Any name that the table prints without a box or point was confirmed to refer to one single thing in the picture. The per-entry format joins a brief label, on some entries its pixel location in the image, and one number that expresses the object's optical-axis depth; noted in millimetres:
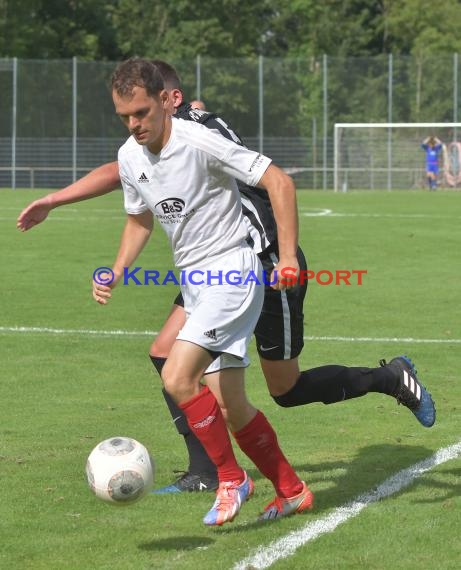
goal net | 84875
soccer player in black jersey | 12469
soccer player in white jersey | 10742
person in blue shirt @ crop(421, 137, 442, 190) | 82312
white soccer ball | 10750
